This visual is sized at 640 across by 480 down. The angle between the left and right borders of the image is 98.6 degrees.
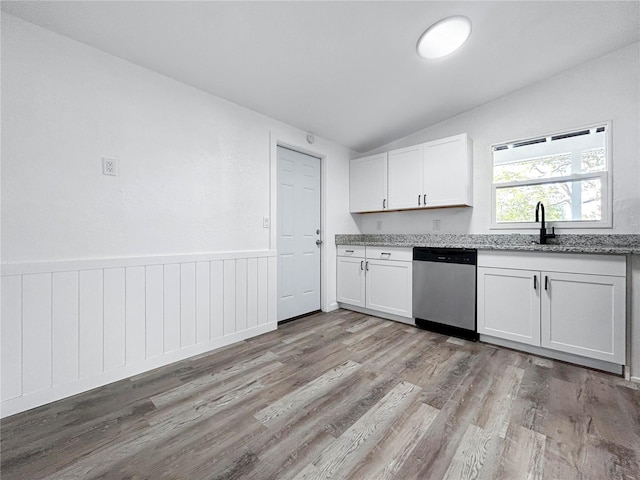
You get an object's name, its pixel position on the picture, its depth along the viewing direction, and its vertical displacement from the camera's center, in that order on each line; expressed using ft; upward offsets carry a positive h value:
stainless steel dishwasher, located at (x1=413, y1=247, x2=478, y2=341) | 8.90 -1.74
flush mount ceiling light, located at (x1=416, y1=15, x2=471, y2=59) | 6.59 +5.14
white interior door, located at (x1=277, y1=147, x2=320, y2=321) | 10.64 +0.23
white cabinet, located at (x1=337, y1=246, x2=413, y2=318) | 10.41 -1.62
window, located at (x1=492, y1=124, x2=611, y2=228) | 8.23 +1.96
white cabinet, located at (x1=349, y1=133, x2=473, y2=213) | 9.94 +2.50
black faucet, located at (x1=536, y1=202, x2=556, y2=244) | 8.48 +0.18
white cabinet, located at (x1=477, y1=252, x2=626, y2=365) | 6.77 -1.69
